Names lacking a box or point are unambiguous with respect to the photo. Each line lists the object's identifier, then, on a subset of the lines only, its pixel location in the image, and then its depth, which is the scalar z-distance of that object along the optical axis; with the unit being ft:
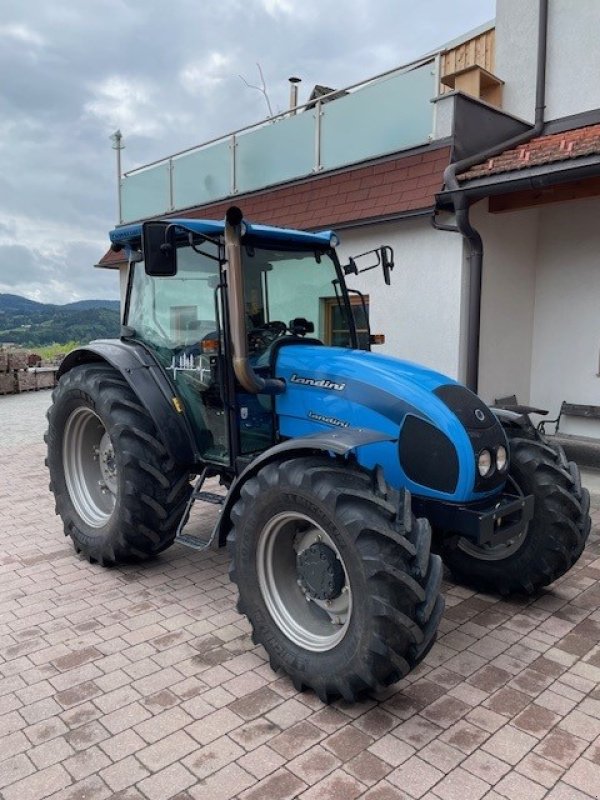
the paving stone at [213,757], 7.55
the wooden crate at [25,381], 50.49
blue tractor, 8.39
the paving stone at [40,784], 7.15
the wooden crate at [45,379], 52.65
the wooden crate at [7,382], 49.27
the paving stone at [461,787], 7.08
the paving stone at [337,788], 7.06
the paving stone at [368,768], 7.36
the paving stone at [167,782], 7.15
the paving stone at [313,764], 7.39
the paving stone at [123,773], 7.32
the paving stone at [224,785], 7.11
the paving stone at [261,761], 7.47
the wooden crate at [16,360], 49.67
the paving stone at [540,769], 7.33
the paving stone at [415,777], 7.19
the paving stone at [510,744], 7.75
